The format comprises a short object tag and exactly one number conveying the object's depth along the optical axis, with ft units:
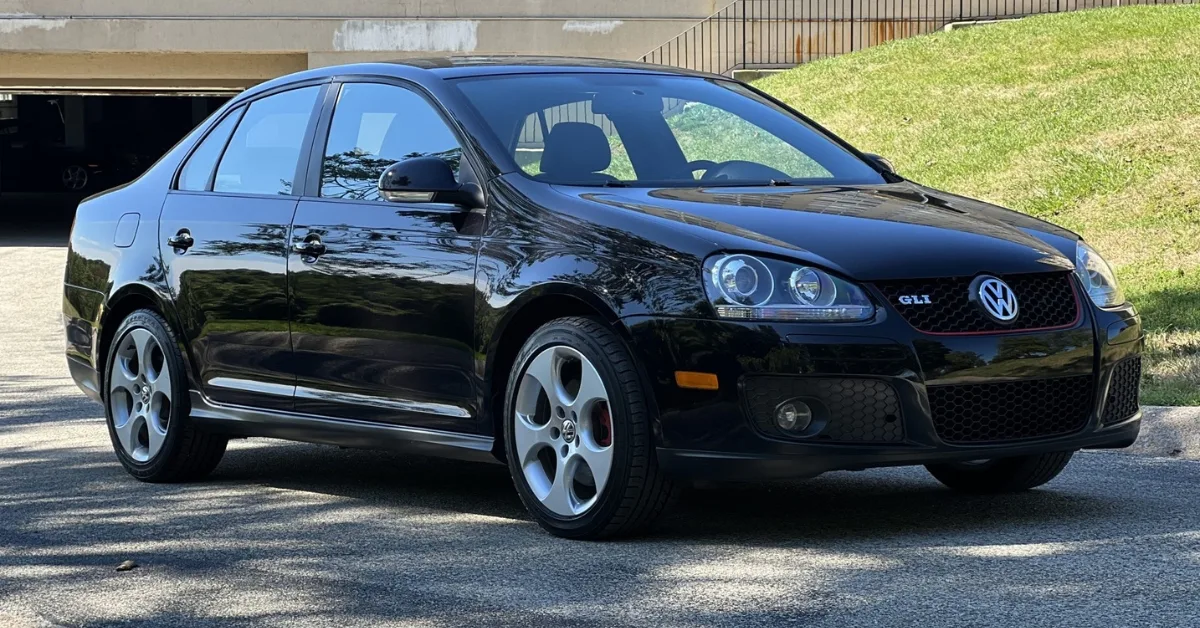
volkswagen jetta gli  18.08
